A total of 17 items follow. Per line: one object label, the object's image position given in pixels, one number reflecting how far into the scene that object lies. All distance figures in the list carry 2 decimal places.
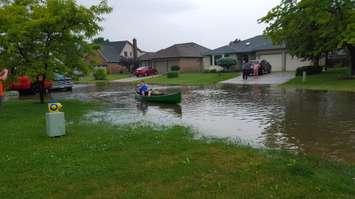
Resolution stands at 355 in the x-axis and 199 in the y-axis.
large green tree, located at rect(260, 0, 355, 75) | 32.66
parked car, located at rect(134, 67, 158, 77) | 62.62
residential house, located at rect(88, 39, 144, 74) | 78.94
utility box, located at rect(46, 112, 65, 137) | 12.06
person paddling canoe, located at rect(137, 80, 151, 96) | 25.44
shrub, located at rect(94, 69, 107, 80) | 58.13
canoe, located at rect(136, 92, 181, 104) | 23.14
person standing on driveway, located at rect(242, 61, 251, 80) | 44.59
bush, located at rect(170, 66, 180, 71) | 66.88
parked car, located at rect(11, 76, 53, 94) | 32.03
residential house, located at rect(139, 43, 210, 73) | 68.06
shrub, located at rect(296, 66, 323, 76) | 42.16
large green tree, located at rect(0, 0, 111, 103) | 21.14
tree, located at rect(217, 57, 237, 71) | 55.44
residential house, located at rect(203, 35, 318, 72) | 53.12
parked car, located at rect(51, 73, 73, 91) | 36.83
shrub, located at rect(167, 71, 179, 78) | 53.06
